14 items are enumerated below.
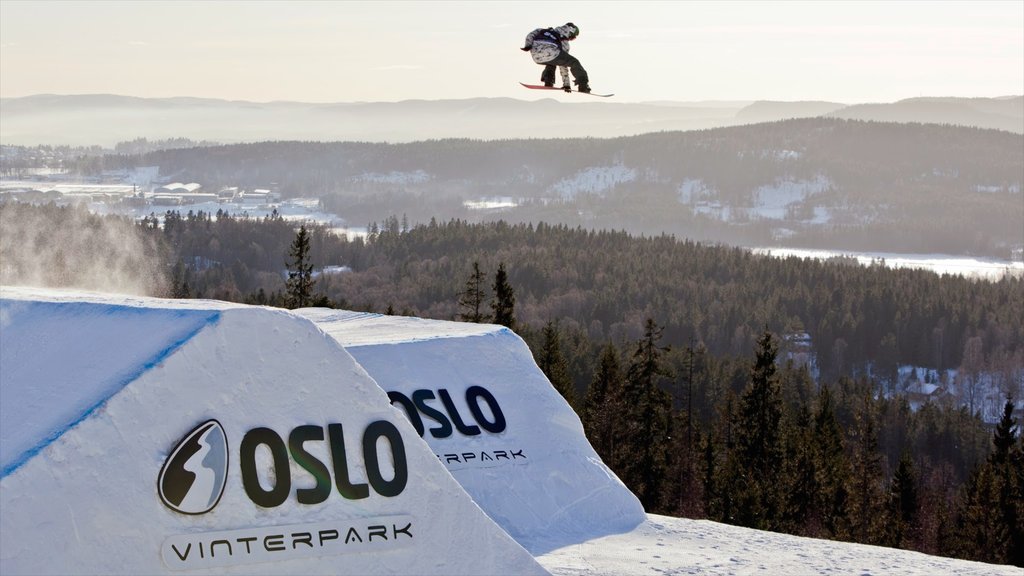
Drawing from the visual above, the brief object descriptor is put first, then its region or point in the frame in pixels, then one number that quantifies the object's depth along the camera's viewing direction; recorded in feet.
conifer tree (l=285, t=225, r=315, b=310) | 209.67
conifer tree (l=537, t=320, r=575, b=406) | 191.72
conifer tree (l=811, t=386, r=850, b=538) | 183.05
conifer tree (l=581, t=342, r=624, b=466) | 180.86
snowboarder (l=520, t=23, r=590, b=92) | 71.77
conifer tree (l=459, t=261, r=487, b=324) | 198.39
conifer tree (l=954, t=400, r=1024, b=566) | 174.40
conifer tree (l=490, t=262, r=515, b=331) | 201.67
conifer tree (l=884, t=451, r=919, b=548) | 192.66
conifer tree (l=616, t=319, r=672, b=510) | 186.70
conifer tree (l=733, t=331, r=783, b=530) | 190.60
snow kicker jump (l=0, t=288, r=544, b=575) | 36.73
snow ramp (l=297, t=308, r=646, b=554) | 71.05
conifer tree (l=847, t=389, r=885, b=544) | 185.57
